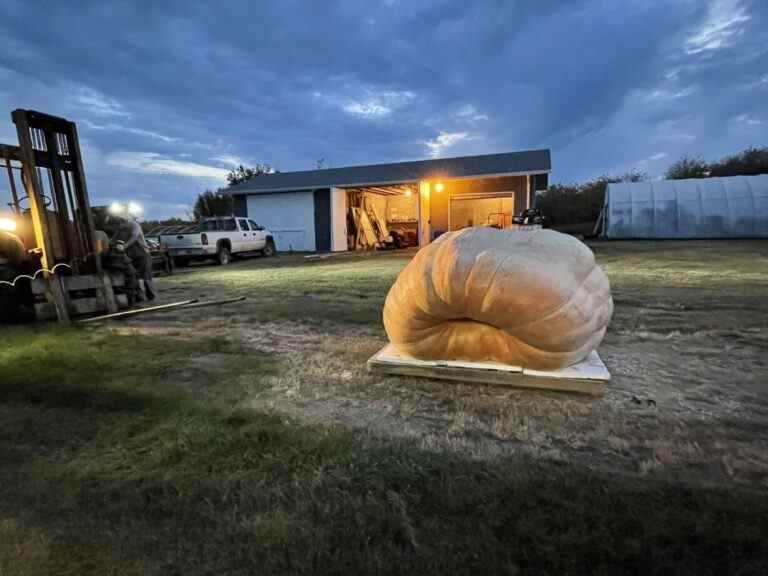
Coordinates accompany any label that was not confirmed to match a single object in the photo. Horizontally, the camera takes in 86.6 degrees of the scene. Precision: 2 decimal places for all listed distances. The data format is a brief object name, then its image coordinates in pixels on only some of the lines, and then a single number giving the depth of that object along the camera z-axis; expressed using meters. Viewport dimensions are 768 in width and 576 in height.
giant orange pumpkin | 2.52
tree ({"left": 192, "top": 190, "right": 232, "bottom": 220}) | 36.12
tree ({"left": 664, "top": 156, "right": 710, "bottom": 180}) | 29.56
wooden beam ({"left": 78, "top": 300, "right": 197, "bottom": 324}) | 5.66
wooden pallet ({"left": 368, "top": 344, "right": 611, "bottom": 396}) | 2.76
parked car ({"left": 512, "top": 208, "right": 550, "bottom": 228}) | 15.91
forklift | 5.41
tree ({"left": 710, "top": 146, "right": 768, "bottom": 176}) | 27.53
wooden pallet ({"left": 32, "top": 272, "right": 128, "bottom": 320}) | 5.57
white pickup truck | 13.88
